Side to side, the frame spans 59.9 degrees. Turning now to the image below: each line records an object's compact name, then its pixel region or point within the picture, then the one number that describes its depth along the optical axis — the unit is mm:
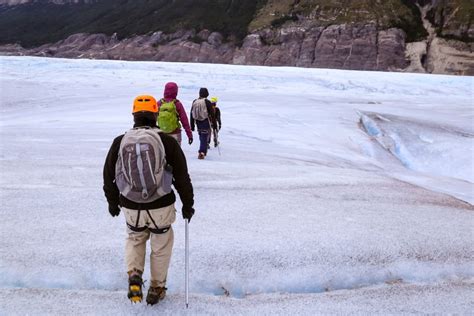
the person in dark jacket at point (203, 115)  8703
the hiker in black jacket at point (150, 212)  3219
